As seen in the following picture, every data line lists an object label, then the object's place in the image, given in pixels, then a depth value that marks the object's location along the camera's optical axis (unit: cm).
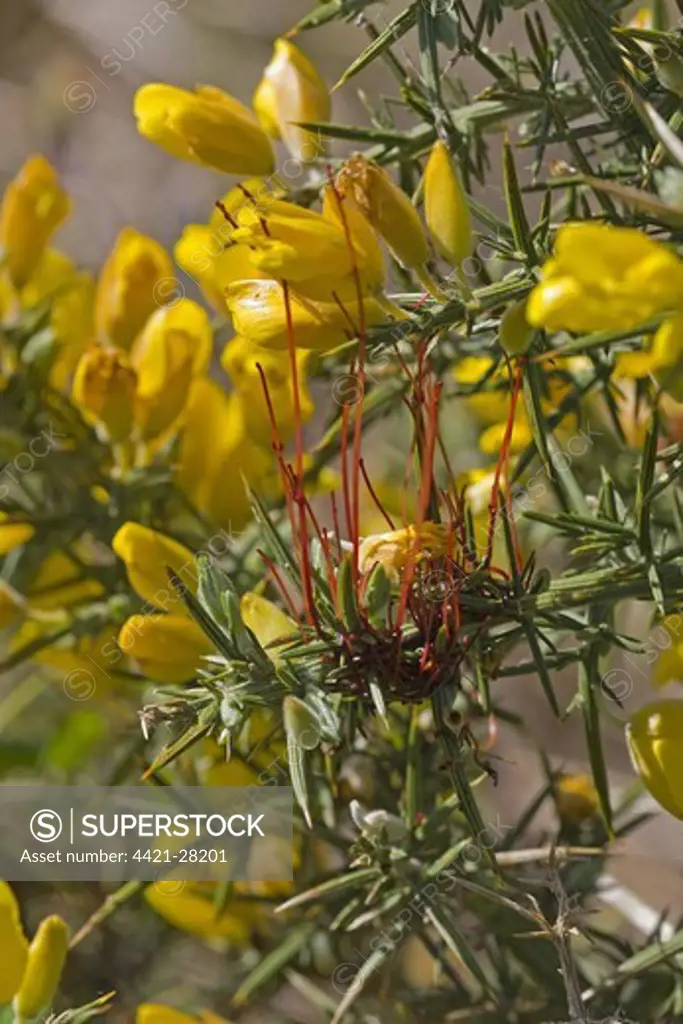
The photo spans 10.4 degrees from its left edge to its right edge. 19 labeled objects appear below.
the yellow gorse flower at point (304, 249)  38
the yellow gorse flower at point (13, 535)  45
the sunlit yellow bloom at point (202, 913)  44
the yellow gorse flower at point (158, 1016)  41
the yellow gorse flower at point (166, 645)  40
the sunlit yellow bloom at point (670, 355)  36
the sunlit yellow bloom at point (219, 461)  46
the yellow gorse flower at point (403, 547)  39
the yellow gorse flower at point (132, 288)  47
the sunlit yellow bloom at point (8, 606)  45
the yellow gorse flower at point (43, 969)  41
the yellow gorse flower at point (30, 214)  47
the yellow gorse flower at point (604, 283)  35
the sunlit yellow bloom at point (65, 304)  49
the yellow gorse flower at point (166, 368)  46
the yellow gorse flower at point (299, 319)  39
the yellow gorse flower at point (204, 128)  42
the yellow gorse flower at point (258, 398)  44
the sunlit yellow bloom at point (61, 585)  46
